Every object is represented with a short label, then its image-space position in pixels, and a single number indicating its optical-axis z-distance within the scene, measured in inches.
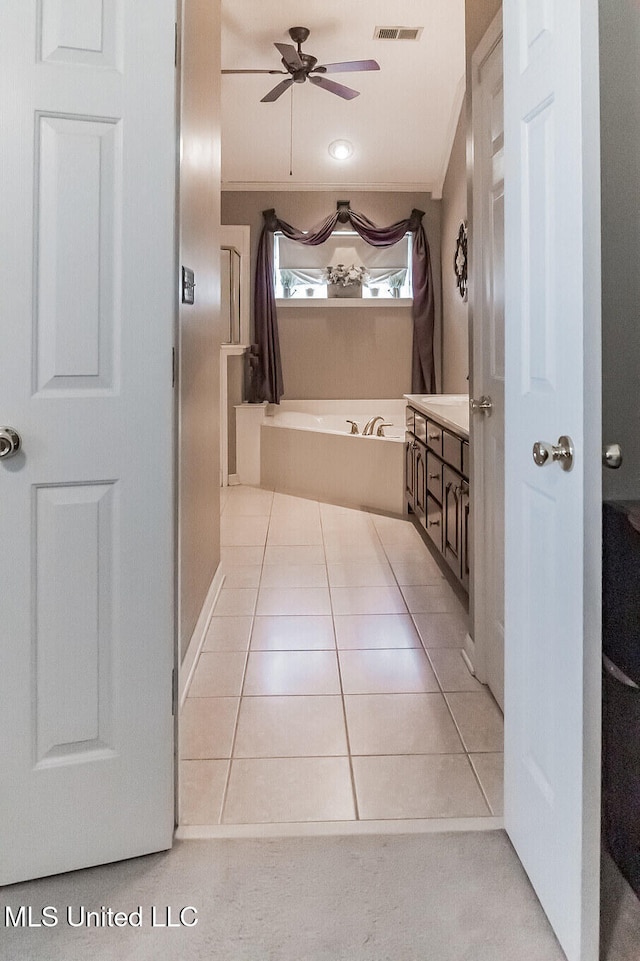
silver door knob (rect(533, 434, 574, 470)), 50.1
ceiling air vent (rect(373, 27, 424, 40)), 193.0
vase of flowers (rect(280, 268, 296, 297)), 279.0
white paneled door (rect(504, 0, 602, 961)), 48.0
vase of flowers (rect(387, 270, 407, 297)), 280.7
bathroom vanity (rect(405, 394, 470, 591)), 125.6
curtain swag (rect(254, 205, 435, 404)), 269.3
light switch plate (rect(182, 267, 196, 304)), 93.4
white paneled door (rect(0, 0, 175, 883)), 57.2
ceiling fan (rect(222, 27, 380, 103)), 172.1
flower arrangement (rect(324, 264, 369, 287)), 275.9
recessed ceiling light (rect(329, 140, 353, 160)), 252.1
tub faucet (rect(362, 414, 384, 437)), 239.8
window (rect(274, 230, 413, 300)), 278.7
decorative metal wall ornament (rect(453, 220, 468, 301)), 234.4
